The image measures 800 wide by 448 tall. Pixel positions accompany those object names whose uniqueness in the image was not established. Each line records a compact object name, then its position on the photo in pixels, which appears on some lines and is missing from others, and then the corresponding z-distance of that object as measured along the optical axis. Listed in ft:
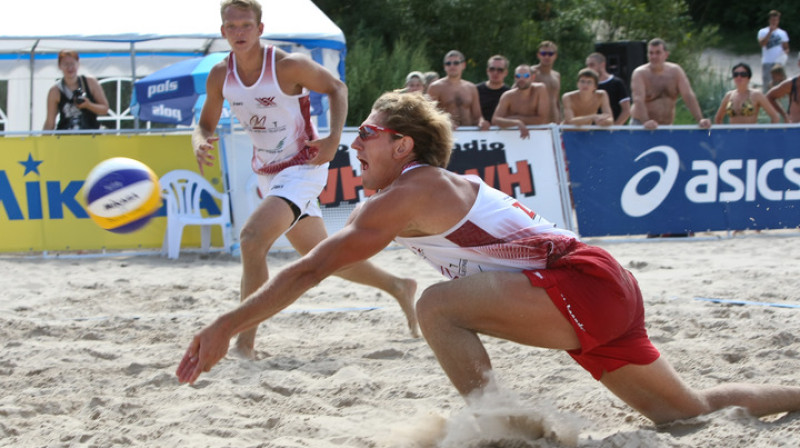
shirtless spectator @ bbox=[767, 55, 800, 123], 67.72
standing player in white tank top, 28.94
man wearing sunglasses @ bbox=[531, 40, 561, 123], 68.13
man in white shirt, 112.78
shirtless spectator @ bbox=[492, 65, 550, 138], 61.57
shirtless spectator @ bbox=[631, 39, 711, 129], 62.44
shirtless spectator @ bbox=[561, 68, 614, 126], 63.21
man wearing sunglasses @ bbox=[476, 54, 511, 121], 64.64
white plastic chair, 54.95
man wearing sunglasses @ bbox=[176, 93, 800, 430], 18.73
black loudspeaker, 93.15
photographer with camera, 58.80
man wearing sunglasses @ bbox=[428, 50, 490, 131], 61.93
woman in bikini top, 66.74
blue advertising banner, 59.36
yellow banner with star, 55.21
